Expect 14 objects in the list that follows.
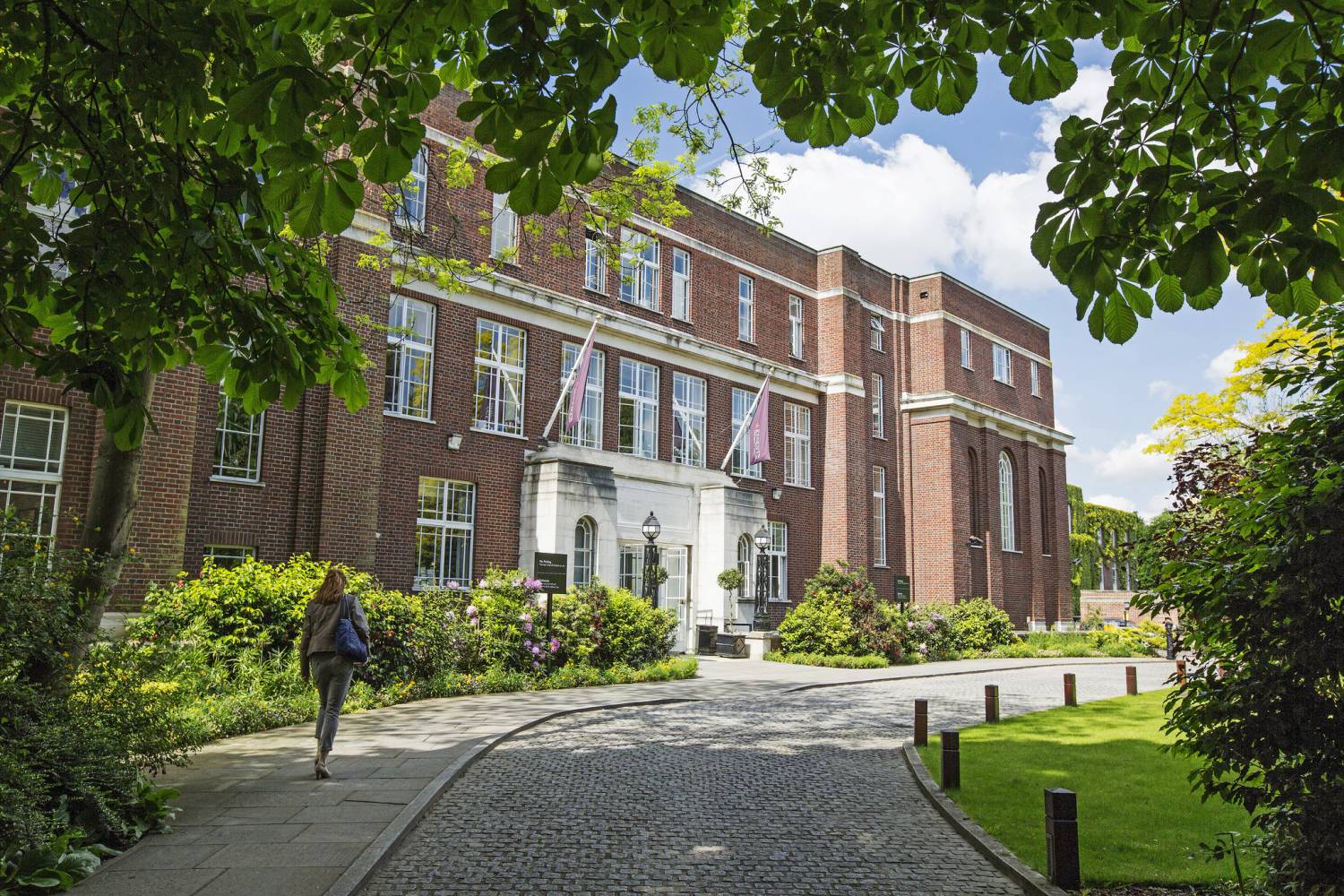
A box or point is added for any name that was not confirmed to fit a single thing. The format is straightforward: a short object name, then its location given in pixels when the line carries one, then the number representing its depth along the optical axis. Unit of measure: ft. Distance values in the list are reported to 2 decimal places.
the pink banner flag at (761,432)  86.12
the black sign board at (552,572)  54.90
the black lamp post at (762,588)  84.64
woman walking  27.96
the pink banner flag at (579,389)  69.26
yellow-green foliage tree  62.59
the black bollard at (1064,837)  18.83
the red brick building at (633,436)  53.93
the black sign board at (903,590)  93.77
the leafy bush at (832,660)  73.87
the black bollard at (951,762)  28.37
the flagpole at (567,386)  70.69
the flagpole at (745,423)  87.50
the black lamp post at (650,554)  69.77
